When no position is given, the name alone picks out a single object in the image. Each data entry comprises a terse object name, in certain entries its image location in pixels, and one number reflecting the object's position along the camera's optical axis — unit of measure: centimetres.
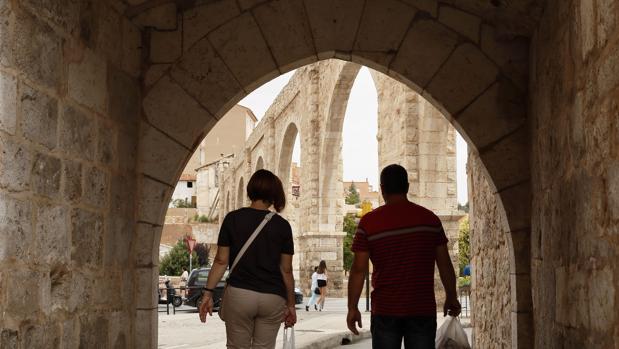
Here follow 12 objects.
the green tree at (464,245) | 4109
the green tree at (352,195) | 9768
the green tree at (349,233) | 5162
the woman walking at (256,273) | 385
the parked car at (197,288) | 1772
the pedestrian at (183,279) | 2514
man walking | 376
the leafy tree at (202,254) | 4616
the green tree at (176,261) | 4228
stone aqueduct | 1558
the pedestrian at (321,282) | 1742
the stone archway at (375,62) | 519
